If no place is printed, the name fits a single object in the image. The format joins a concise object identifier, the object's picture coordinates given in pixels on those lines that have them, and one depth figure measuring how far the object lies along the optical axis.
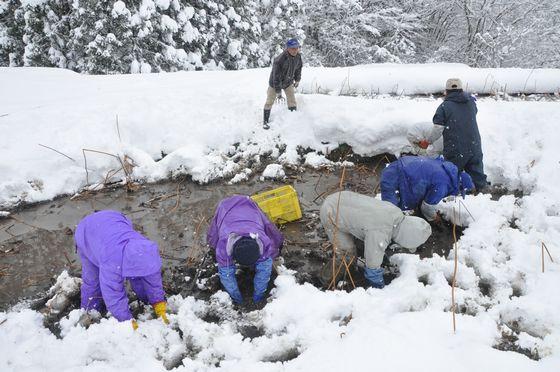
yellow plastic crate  4.54
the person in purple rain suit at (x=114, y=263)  3.00
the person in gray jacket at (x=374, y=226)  3.47
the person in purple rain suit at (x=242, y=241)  3.29
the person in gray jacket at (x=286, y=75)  5.88
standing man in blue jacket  4.71
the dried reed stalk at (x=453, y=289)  2.97
